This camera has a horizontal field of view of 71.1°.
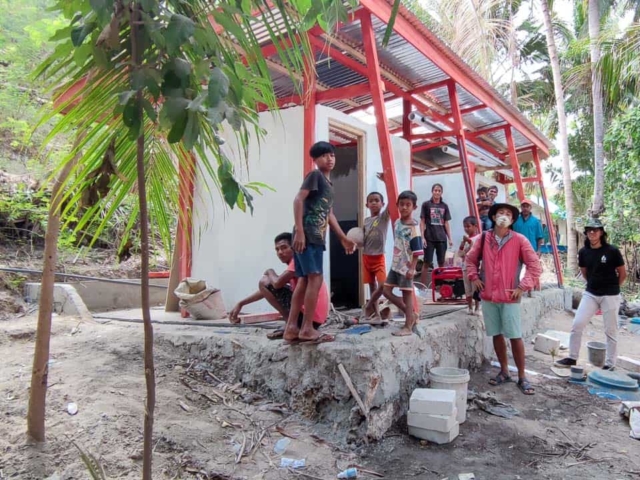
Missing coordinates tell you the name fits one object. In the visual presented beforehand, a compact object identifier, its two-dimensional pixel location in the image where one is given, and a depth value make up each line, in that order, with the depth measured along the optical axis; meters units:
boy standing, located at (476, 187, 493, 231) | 7.57
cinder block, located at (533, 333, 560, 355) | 6.37
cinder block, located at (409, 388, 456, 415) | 3.48
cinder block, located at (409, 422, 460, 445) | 3.48
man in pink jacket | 4.52
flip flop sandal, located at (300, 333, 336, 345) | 3.62
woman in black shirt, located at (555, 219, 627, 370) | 5.58
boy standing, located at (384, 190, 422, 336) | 3.97
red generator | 6.20
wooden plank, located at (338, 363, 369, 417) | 3.32
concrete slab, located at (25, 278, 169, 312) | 6.96
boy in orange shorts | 4.55
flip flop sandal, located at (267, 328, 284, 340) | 3.99
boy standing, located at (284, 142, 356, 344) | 3.41
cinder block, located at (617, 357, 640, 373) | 5.72
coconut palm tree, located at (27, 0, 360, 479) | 1.22
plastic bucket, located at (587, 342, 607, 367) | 5.96
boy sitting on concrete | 3.91
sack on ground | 5.20
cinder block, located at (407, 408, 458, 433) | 3.44
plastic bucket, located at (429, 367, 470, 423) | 3.79
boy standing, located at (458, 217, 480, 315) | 6.10
